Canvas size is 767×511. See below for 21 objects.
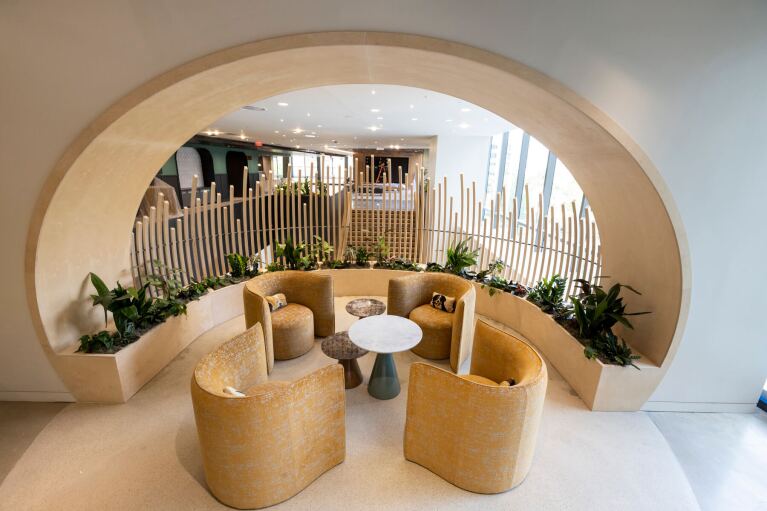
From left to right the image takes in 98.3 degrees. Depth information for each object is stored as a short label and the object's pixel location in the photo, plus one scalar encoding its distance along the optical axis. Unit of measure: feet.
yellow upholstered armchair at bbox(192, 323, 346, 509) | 6.83
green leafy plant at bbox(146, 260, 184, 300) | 13.38
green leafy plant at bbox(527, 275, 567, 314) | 13.92
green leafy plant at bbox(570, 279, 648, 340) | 11.07
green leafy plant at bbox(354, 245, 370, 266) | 19.13
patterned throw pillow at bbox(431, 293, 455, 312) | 13.65
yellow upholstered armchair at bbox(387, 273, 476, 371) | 12.33
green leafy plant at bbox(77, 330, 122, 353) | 10.43
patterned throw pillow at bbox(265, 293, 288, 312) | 13.37
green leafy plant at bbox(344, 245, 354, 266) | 19.31
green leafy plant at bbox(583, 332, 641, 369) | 10.55
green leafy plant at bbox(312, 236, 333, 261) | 18.89
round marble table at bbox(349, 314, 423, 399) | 10.45
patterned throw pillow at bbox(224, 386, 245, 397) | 7.64
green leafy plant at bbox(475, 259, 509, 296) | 16.22
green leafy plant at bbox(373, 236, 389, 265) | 19.17
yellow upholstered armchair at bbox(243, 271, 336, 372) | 12.17
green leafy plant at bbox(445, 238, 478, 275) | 17.15
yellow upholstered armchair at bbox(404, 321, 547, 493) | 7.34
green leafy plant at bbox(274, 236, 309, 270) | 17.71
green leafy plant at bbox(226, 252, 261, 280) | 16.85
